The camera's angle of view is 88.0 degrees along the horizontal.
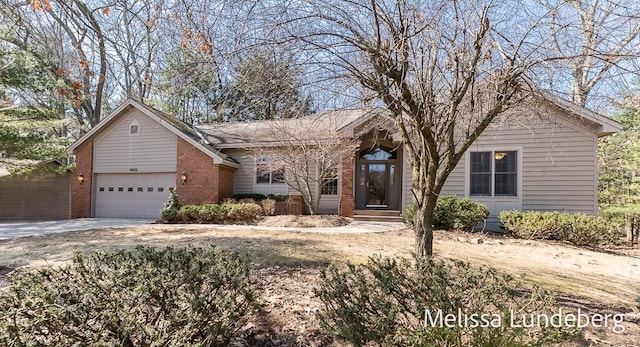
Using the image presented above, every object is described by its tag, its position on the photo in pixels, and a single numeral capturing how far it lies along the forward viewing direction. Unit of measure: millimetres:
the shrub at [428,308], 2227
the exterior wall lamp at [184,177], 14867
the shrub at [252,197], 14766
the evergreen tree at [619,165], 12906
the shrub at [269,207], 13734
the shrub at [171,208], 13016
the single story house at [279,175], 11070
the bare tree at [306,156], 12195
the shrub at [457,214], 10141
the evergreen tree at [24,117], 10484
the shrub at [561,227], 9070
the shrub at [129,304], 2240
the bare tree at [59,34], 4986
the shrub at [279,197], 14602
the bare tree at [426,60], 3461
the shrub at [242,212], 12562
